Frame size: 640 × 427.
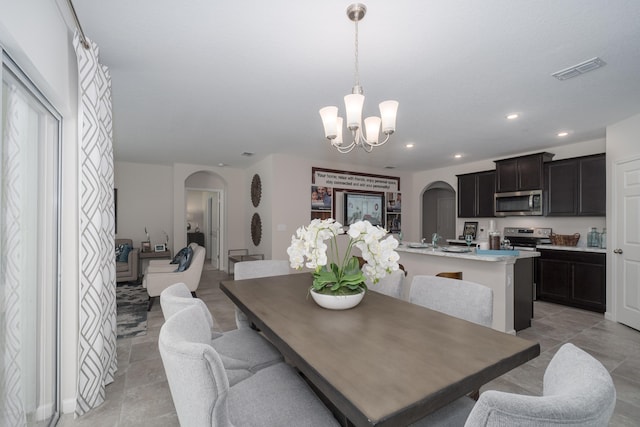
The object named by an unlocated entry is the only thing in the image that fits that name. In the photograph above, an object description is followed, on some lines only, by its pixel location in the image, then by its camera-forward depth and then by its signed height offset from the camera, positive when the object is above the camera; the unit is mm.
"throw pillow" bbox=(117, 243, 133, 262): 5520 -750
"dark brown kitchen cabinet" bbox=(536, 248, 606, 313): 3980 -925
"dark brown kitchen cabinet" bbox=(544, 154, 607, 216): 4168 +418
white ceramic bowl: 1541 -457
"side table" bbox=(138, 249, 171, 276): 5909 -854
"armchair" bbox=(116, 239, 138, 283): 5332 -1000
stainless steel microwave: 4750 +191
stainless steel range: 4918 -394
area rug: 3309 -1300
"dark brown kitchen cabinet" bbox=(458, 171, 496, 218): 5578 +408
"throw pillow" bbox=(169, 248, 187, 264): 4792 -727
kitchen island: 3096 -683
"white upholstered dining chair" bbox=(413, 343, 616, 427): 580 -388
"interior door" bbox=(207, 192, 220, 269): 7488 -358
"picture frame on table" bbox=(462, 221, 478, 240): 5984 -283
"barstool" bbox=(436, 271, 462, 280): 3091 -642
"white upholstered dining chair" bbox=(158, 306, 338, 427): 803 -567
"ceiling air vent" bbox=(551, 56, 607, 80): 2240 +1157
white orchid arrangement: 1521 -216
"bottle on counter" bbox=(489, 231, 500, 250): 3492 -317
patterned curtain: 1897 -158
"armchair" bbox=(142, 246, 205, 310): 4039 -868
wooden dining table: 804 -503
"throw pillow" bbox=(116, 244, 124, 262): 5563 -694
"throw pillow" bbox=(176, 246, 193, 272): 4301 -699
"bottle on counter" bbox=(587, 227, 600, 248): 4281 -350
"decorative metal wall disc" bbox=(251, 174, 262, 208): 6012 +509
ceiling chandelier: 1718 +653
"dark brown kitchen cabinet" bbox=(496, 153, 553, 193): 4734 +704
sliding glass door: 1344 -209
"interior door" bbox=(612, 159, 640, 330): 3404 -330
